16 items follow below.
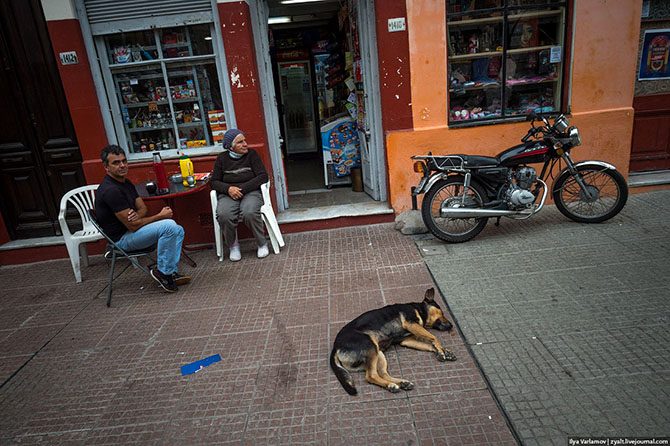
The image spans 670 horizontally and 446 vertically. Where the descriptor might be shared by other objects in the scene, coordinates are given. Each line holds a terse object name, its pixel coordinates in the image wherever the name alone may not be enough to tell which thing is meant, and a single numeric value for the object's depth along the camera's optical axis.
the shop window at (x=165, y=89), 5.68
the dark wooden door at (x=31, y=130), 5.60
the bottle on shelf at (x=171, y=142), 6.06
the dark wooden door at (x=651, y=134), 6.13
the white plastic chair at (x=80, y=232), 5.13
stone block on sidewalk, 5.50
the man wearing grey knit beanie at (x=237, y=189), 5.16
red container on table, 5.15
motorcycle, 4.98
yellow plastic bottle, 5.39
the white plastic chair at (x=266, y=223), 5.29
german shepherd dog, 2.94
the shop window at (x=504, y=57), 5.61
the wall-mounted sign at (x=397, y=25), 5.36
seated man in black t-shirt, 4.34
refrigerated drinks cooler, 10.16
